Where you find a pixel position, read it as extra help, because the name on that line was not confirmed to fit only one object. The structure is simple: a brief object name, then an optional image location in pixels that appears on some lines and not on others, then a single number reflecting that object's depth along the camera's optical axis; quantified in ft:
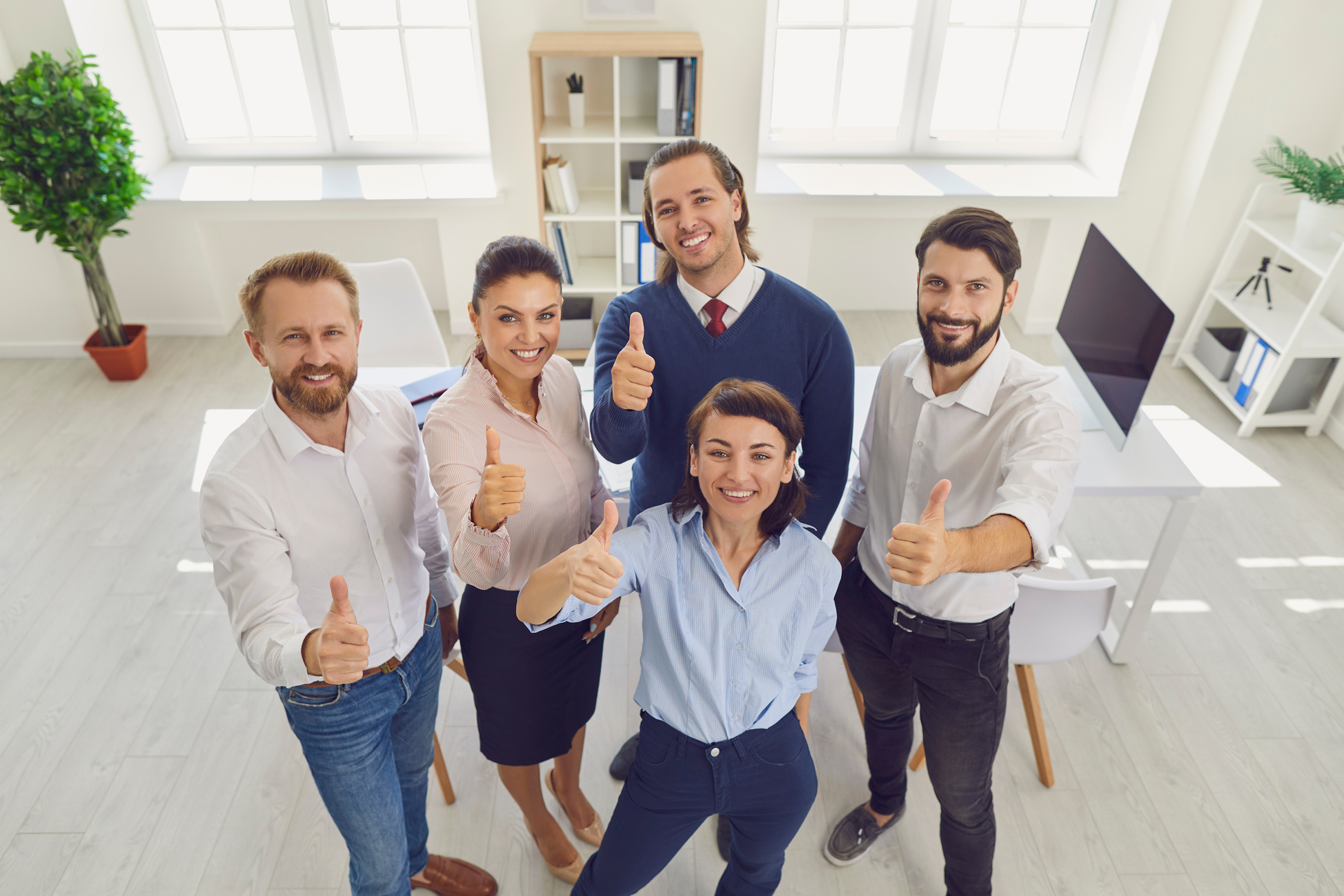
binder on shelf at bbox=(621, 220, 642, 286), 14.32
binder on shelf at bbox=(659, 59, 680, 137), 12.97
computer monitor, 8.23
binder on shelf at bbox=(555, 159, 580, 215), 13.78
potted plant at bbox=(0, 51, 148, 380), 11.89
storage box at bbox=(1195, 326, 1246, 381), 14.25
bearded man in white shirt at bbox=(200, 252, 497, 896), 4.95
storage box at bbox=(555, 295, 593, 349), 15.07
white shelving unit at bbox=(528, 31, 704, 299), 12.93
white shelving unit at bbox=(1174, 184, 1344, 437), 12.73
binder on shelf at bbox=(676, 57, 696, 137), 13.08
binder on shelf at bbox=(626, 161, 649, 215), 13.87
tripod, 13.83
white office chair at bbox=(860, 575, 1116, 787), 7.06
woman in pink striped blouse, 5.35
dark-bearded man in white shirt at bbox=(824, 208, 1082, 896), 5.17
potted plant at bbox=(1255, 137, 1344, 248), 12.30
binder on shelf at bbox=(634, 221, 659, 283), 14.34
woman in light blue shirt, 5.32
